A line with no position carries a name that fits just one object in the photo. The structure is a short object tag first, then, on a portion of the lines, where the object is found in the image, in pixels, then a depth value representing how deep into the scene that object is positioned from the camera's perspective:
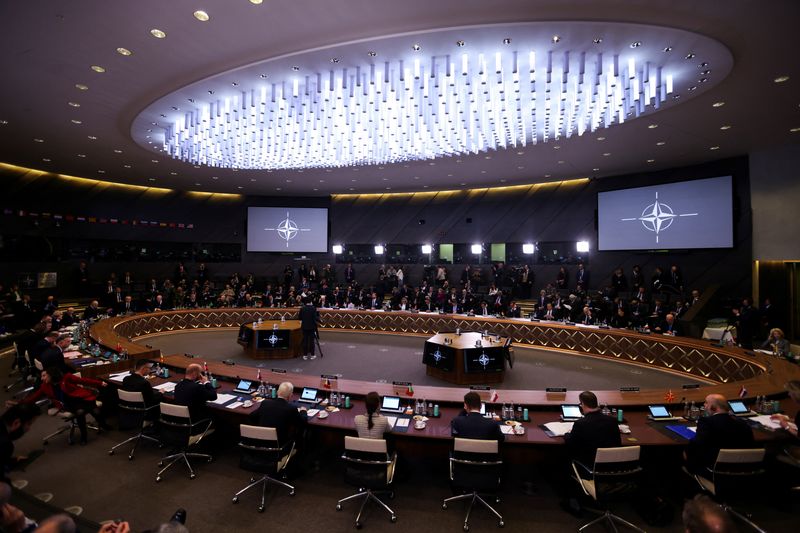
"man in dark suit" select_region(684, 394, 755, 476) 3.23
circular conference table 4.79
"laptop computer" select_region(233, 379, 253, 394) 5.11
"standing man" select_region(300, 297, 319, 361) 9.82
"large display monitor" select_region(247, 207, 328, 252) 18.89
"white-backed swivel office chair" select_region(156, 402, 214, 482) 4.08
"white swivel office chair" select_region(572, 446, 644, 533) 3.10
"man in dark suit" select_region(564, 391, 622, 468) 3.24
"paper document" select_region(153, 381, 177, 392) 5.14
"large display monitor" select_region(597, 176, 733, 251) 11.48
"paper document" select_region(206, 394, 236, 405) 4.66
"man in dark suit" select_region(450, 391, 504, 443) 3.37
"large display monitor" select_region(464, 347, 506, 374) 7.81
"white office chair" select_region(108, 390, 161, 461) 4.52
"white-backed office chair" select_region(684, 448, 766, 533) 3.12
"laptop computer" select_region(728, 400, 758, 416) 4.29
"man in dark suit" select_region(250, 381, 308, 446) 3.73
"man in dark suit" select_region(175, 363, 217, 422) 4.25
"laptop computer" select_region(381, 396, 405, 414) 4.48
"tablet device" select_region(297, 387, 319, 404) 4.78
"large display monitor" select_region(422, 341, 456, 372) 7.94
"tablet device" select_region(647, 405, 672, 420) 4.21
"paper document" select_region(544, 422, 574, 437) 3.79
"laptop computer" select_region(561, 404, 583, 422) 4.16
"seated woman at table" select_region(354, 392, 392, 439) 3.57
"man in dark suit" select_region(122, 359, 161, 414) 4.57
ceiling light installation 5.42
